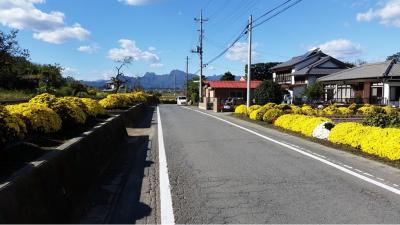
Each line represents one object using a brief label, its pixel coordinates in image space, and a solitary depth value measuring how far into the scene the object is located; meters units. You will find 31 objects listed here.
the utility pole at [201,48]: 73.38
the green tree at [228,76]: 113.94
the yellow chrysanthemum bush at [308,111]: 26.97
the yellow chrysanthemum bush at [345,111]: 28.95
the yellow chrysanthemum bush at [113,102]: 26.94
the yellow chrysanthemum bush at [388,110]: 28.83
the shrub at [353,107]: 31.54
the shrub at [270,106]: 28.99
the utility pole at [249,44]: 36.03
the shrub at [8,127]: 6.82
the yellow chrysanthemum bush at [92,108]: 15.73
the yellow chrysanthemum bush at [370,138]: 11.66
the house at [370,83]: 41.34
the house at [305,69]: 67.31
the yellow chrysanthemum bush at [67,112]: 11.85
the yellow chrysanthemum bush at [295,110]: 26.31
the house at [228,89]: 75.00
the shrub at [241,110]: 35.77
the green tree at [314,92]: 49.19
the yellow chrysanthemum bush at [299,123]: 18.02
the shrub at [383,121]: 15.80
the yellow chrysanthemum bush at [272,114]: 25.52
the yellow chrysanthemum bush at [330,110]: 28.77
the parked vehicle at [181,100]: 79.34
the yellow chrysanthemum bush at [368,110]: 29.00
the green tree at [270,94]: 40.16
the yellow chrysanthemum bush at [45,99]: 11.93
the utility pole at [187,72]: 105.78
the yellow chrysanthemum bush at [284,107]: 28.58
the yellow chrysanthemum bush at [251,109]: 31.91
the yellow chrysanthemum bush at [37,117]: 9.11
